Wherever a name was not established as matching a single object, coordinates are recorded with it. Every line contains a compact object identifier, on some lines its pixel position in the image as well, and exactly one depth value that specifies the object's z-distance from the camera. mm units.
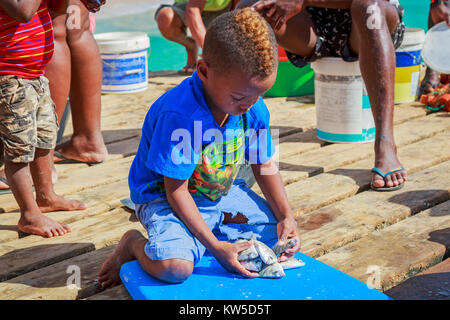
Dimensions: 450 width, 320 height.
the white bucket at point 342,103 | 3603
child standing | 2993
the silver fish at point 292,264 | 2770
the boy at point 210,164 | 2673
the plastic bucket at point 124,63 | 4453
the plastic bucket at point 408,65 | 4035
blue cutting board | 2660
